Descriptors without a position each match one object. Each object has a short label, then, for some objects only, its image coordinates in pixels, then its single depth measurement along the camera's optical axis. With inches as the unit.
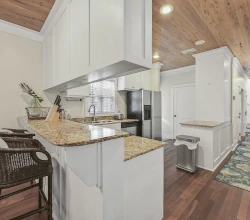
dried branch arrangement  93.3
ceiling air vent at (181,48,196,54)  135.0
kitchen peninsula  32.9
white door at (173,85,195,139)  194.4
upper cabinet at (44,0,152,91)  36.3
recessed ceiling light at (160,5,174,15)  75.9
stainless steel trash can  107.5
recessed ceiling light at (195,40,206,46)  117.3
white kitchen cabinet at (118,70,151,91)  147.2
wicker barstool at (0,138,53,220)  42.6
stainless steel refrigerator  148.2
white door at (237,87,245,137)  196.9
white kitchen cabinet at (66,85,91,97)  103.9
